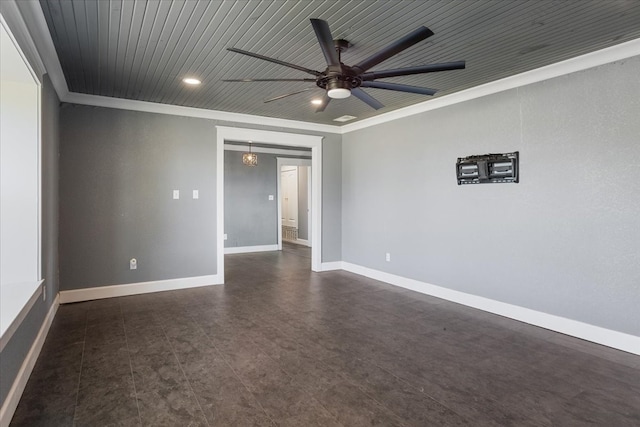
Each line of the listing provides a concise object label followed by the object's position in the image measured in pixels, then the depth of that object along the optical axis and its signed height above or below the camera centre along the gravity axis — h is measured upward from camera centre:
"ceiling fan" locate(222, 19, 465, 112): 2.02 +0.94
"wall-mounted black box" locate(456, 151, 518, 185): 3.68 +0.40
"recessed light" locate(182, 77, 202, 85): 3.69 +1.34
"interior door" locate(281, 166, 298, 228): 10.35 +0.31
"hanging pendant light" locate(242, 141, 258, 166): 7.52 +1.02
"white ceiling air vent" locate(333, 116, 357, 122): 5.32 +1.35
